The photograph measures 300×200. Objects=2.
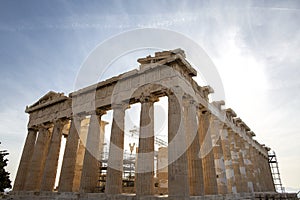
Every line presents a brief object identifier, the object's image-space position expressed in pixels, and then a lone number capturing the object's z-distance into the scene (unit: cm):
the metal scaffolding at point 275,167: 4862
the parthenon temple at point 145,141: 1439
